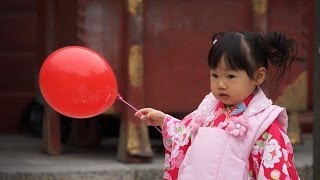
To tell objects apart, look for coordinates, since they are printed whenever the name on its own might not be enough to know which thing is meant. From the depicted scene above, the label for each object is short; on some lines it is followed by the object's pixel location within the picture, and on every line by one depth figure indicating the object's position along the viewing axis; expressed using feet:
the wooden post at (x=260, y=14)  21.17
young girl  11.22
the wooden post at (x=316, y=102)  18.12
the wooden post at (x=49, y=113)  21.71
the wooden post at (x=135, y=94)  20.34
